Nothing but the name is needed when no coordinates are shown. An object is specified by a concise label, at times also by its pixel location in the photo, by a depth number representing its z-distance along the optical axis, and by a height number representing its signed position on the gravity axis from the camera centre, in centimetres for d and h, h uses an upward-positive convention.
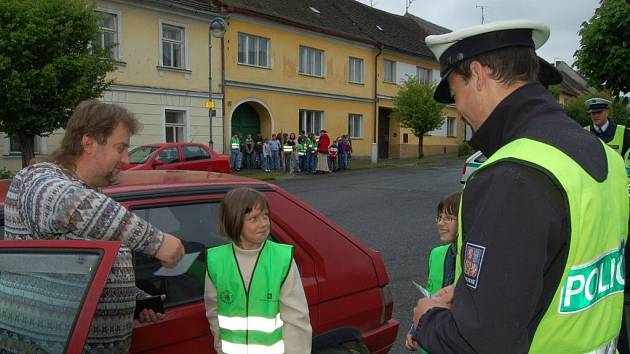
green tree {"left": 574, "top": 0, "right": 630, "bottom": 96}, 820 +132
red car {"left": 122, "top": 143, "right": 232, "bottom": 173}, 1395 -83
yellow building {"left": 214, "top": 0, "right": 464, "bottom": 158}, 2275 +289
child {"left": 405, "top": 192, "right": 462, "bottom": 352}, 288 -67
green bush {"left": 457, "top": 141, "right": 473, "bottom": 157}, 3256 -137
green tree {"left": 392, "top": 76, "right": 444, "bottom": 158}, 2778 +106
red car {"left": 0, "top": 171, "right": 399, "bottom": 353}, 234 -70
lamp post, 1770 +299
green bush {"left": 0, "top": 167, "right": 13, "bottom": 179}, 1422 -127
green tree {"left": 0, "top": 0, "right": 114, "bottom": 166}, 1288 +154
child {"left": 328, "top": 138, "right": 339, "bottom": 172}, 2241 -118
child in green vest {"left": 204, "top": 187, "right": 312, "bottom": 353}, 228 -71
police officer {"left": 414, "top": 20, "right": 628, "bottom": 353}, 120 -22
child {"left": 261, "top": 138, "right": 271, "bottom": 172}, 2128 -106
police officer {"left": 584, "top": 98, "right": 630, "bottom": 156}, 533 +1
